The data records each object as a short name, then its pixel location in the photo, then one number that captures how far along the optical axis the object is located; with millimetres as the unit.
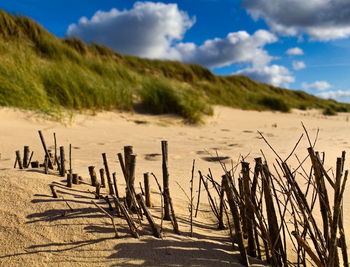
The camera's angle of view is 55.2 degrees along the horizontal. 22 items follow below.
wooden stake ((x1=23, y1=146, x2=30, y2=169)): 2115
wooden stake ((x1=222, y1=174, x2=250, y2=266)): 1332
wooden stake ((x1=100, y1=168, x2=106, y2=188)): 1844
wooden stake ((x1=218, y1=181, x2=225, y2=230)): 1572
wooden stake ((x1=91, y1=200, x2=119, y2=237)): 1386
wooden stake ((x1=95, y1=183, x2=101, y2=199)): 1680
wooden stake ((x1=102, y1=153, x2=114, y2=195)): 1684
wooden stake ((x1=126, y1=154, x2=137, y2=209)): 1516
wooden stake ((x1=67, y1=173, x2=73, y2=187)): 1751
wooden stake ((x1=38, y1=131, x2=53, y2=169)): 2082
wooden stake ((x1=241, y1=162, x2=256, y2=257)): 1346
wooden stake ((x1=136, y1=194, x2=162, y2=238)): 1442
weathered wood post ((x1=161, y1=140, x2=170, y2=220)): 1559
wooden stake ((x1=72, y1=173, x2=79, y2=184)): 1831
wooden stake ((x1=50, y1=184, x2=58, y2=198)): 1592
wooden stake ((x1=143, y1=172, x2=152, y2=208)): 1674
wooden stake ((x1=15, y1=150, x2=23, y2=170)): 2068
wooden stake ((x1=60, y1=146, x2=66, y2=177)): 1907
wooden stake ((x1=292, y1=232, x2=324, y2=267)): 1159
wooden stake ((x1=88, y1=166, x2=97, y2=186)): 1810
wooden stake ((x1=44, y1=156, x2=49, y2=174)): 1896
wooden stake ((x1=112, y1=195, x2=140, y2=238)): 1392
